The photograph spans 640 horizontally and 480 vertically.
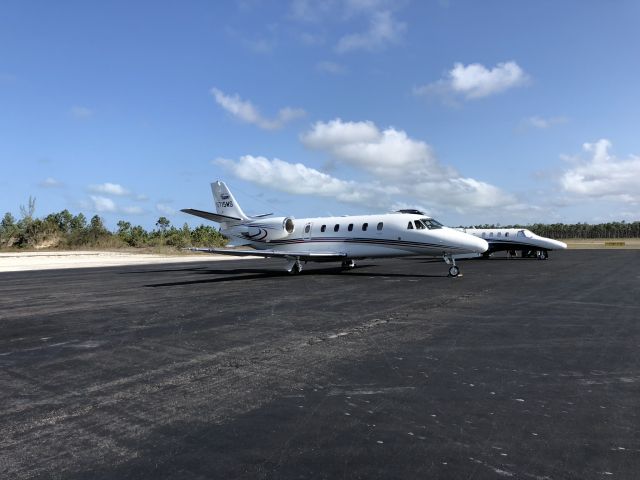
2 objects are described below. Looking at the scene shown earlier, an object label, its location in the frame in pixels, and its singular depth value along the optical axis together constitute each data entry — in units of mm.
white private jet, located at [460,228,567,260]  36000
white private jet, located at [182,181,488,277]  19906
